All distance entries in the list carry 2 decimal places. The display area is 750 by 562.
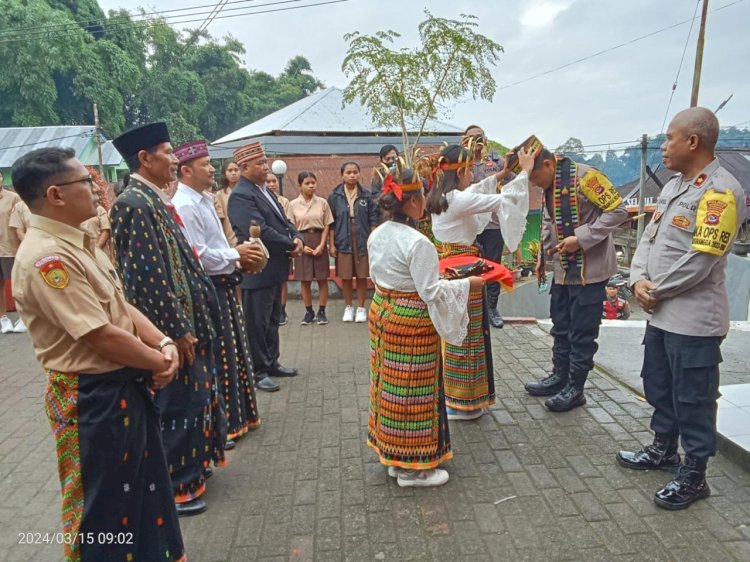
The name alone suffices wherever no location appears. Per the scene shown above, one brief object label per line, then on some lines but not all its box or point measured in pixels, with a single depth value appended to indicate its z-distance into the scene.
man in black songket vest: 2.66
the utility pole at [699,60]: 13.45
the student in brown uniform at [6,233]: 6.50
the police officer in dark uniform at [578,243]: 3.81
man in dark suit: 4.40
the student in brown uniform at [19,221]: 6.46
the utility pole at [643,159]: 13.43
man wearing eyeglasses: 1.84
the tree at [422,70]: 9.36
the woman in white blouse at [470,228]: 3.64
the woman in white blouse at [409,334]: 2.88
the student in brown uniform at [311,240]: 6.99
